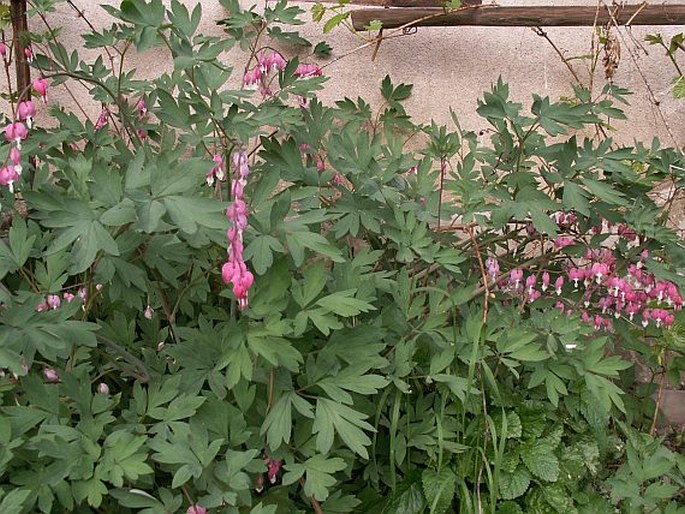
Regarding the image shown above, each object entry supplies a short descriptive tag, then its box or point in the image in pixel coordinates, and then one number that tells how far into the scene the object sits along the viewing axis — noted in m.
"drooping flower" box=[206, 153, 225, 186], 2.07
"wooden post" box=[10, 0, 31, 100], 2.94
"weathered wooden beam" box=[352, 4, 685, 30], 3.24
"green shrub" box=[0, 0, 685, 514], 1.83
